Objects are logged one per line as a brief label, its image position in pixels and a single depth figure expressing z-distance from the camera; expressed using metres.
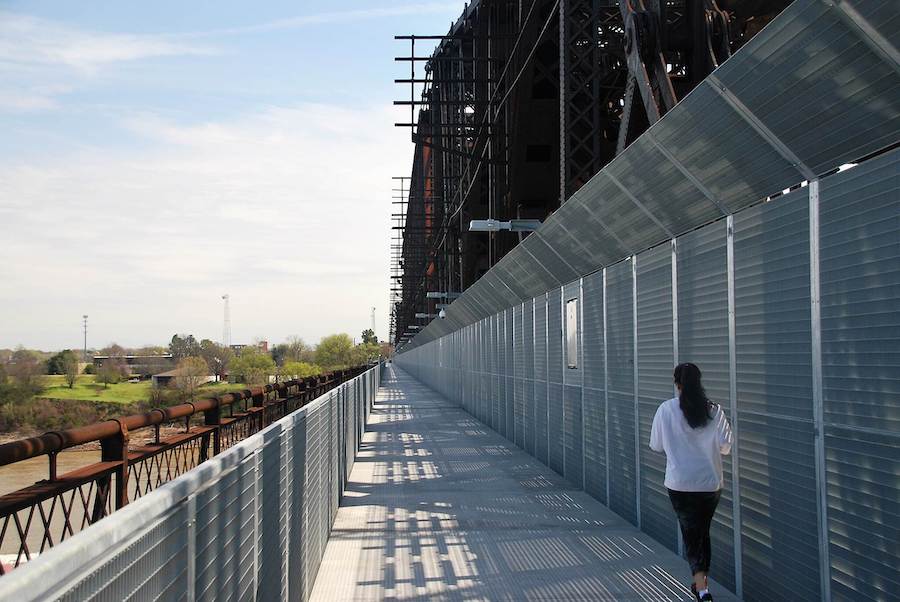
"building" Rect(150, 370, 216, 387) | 110.72
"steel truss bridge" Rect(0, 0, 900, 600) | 4.90
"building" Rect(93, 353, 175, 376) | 162.00
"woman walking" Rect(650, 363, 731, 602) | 6.84
